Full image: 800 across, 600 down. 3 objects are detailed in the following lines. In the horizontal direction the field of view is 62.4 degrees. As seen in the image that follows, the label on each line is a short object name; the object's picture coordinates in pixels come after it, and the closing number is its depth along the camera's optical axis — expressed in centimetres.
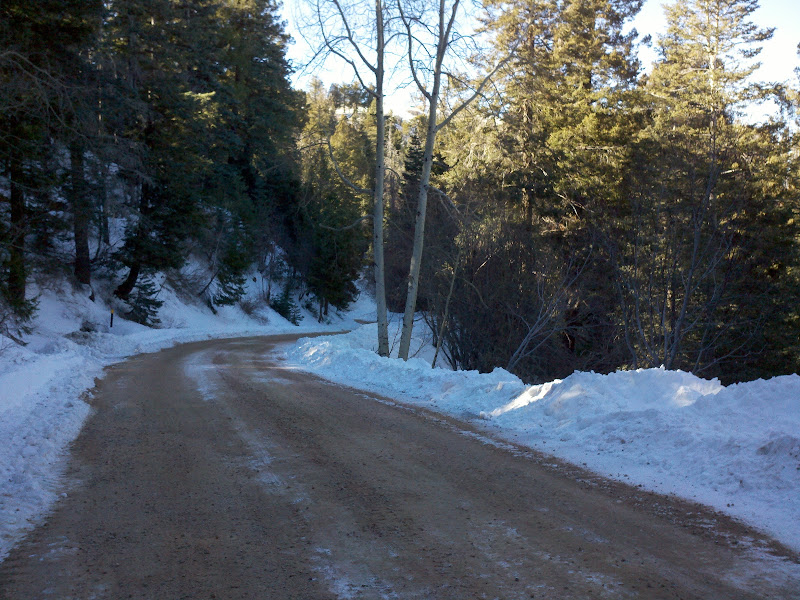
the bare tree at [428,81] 1806
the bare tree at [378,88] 1823
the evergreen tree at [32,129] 1805
